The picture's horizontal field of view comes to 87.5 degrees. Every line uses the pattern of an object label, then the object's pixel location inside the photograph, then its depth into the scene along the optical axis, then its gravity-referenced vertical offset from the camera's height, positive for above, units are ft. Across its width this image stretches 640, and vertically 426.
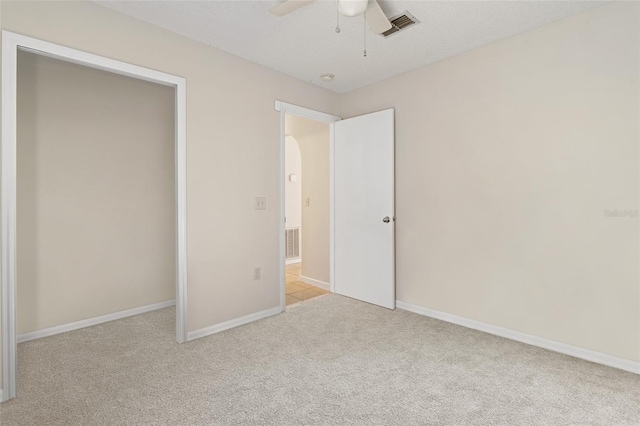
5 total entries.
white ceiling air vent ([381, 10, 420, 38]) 7.66 +4.53
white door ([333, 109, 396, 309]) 11.39 +0.17
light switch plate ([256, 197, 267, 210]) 10.48 +0.32
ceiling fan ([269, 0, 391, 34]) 5.71 +3.87
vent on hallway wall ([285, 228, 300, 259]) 20.09 -1.82
